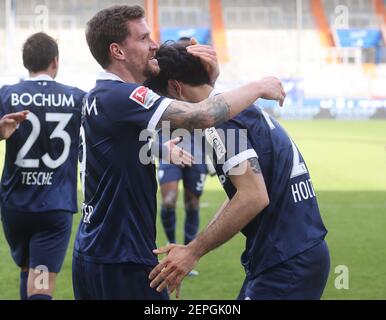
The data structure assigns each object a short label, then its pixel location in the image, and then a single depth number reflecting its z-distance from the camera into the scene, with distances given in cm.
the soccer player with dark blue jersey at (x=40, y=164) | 1061
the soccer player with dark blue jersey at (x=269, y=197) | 667
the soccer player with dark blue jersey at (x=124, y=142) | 646
